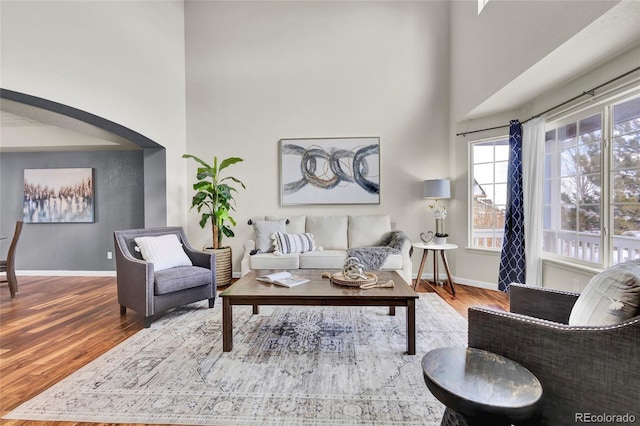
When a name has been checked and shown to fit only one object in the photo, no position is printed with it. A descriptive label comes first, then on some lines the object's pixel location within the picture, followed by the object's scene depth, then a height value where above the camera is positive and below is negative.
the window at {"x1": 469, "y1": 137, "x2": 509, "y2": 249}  3.88 +0.23
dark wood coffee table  2.02 -0.64
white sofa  3.69 -0.48
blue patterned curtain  3.39 -0.19
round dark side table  0.91 -0.62
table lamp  4.01 +0.23
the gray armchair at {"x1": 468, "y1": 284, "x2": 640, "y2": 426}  0.94 -0.55
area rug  1.49 -1.07
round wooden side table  3.60 -0.59
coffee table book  2.30 -0.60
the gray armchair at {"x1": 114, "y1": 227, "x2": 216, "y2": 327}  2.58 -0.70
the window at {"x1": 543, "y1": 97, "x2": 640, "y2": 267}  2.38 +0.20
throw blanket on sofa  3.60 -0.57
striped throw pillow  3.86 -0.49
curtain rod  2.25 +1.04
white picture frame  4.48 +0.58
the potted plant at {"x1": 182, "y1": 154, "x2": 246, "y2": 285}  4.06 -0.02
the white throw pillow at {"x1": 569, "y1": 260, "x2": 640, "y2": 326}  0.99 -0.33
